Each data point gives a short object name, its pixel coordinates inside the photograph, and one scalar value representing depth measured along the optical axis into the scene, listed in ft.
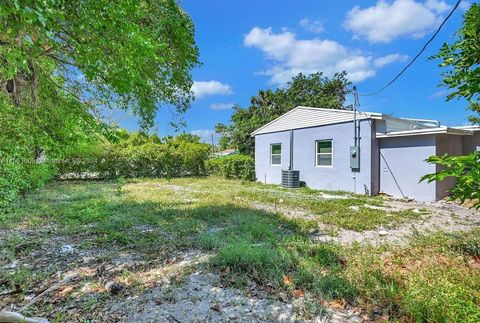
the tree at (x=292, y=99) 74.49
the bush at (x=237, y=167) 51.07
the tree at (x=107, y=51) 9.25
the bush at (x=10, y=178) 16.12
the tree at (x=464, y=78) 9.64
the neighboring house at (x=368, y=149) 28.76
